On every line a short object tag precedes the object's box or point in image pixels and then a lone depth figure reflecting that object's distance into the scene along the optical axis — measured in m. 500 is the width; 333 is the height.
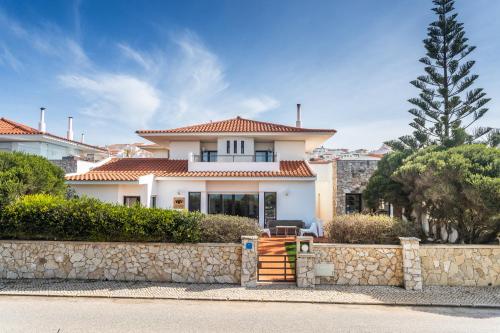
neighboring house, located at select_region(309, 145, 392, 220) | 18.72
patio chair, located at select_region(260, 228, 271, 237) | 15.38
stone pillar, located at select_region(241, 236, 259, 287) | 9.17
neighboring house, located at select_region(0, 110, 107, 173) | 17.74
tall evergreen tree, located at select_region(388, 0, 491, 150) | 20.34
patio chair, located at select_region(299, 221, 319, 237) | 14.72
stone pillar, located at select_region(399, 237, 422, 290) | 9.03
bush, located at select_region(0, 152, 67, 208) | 10.05
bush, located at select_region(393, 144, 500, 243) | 9.31
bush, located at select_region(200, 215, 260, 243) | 9.73
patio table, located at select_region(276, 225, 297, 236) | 14.59
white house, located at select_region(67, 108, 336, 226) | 16.22
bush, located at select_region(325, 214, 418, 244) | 10.03
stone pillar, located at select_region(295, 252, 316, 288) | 9.15
